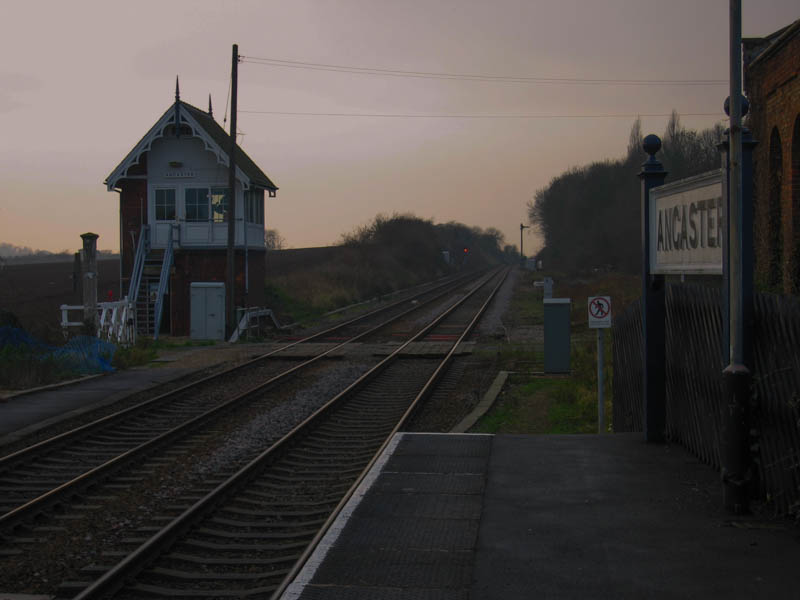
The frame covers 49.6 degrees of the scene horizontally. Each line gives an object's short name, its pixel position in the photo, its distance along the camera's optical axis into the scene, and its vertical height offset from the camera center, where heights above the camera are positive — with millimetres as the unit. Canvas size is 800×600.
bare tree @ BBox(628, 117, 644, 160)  85312 +16667
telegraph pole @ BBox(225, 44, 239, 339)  26594 +2122
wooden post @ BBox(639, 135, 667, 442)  8234 -308
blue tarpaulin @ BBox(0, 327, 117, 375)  17812 -1032
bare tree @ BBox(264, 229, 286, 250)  137038 +10228
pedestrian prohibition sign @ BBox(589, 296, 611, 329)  11484 -146
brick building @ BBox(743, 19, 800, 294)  11922 +2225
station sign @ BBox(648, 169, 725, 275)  6680 +621
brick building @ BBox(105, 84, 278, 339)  29156 +3020
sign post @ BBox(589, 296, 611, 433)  11461 -165
